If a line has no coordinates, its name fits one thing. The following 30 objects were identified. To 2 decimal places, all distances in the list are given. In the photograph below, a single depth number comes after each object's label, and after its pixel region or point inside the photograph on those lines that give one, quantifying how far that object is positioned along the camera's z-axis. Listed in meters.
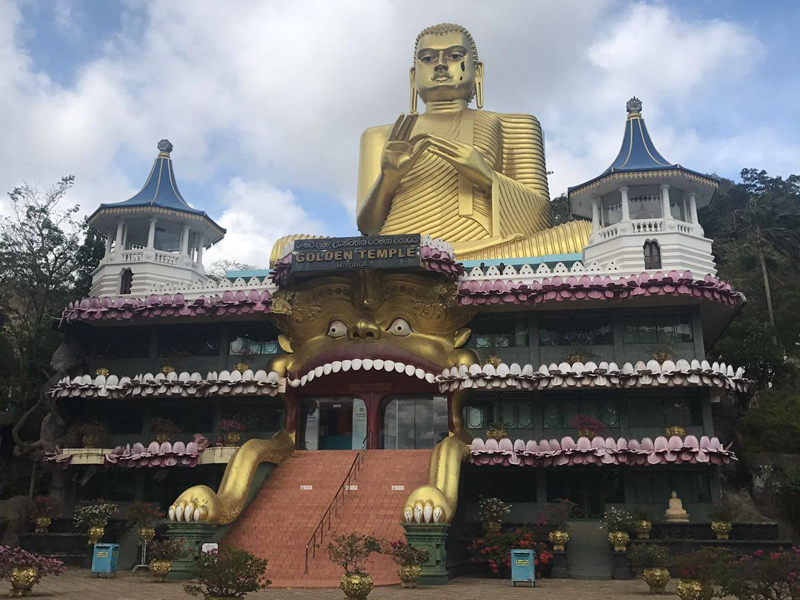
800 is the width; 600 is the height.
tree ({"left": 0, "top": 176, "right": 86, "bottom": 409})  30.52
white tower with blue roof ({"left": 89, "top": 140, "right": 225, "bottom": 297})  28.92
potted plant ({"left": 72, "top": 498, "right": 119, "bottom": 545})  20.55
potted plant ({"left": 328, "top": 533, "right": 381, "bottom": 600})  14.35
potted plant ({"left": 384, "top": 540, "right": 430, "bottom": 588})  15.97
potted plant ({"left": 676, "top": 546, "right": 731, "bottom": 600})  12.04
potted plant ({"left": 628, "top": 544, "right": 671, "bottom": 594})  15.35
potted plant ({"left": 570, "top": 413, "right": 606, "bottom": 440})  22.27
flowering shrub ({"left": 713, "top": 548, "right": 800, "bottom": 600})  9.76
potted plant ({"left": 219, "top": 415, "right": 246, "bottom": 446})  23.95
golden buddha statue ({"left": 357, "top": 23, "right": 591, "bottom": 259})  29.45
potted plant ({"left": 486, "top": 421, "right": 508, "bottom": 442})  22.89
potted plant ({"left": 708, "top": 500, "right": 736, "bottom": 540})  19.67
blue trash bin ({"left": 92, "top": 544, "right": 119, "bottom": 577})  18.48
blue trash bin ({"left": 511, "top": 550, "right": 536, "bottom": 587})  17.23
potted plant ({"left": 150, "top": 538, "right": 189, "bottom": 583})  16.95
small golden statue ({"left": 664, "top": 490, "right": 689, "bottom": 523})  21.27
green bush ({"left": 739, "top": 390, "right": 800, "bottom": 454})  25.98
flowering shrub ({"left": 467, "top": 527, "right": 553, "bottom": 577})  18.75
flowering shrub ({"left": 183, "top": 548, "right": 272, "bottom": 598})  11.16
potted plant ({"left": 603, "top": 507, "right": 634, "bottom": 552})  19.50
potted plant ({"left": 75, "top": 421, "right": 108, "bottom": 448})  24.50
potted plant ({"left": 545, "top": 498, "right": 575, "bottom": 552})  19.58
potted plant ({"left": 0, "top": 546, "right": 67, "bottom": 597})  13.79
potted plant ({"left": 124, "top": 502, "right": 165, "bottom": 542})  20.33
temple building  21.34
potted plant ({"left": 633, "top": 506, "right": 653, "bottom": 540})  19.64
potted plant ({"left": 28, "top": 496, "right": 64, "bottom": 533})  22.27
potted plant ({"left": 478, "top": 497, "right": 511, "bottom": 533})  20.00
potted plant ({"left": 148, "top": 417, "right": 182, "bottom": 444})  25.32
